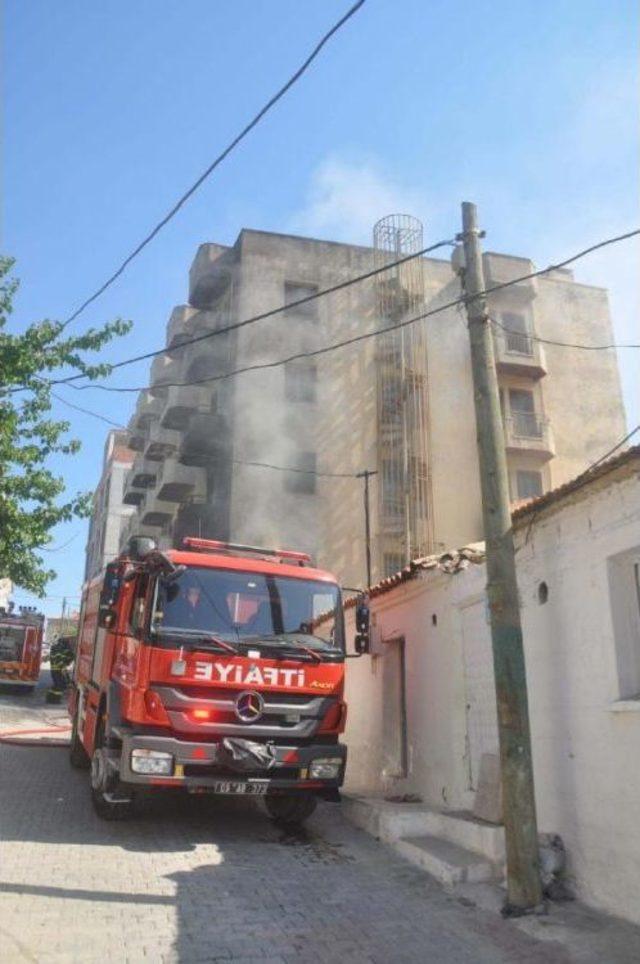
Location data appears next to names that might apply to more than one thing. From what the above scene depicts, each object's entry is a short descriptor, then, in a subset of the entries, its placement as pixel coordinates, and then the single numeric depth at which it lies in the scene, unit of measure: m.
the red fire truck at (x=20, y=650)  25.92
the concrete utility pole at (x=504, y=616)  4.99
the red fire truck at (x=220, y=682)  6.35
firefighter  21.85
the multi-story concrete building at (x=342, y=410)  23.72
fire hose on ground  12.22
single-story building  4.96
